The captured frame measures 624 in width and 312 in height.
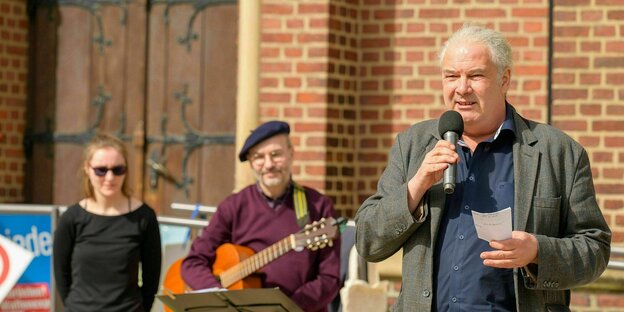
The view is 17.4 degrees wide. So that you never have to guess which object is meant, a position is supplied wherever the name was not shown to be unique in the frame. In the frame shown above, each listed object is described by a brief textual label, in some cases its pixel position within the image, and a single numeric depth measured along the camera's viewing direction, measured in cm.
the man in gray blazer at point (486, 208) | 631
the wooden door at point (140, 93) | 1497
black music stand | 861
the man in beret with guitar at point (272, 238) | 1017
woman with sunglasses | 1100
